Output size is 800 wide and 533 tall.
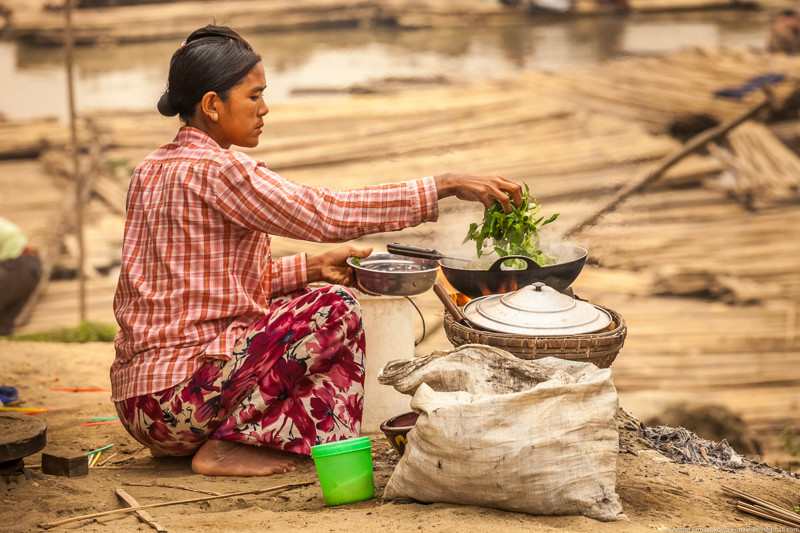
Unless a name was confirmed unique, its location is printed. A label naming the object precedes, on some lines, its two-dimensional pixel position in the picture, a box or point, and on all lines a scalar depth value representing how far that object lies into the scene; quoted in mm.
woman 5566
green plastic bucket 5293
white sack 4754
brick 5883
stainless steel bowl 6293
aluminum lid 5391
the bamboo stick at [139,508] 5001
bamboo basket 5270
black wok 6055
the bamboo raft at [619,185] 12352
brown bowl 5527
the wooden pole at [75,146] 12023
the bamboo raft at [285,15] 19422
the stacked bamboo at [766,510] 5160
